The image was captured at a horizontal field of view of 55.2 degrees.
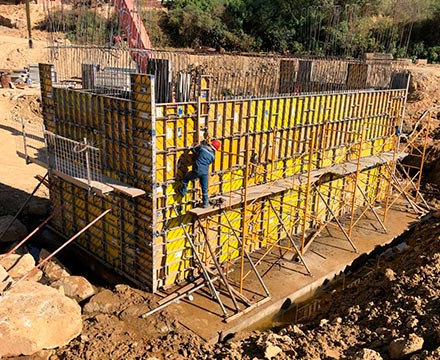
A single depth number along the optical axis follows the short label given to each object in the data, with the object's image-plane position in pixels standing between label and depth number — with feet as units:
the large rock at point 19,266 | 34.88
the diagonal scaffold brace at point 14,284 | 28.95
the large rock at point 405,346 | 23.96
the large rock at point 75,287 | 33.86
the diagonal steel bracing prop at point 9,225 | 40.03
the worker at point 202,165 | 32.19
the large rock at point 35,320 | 26.12
